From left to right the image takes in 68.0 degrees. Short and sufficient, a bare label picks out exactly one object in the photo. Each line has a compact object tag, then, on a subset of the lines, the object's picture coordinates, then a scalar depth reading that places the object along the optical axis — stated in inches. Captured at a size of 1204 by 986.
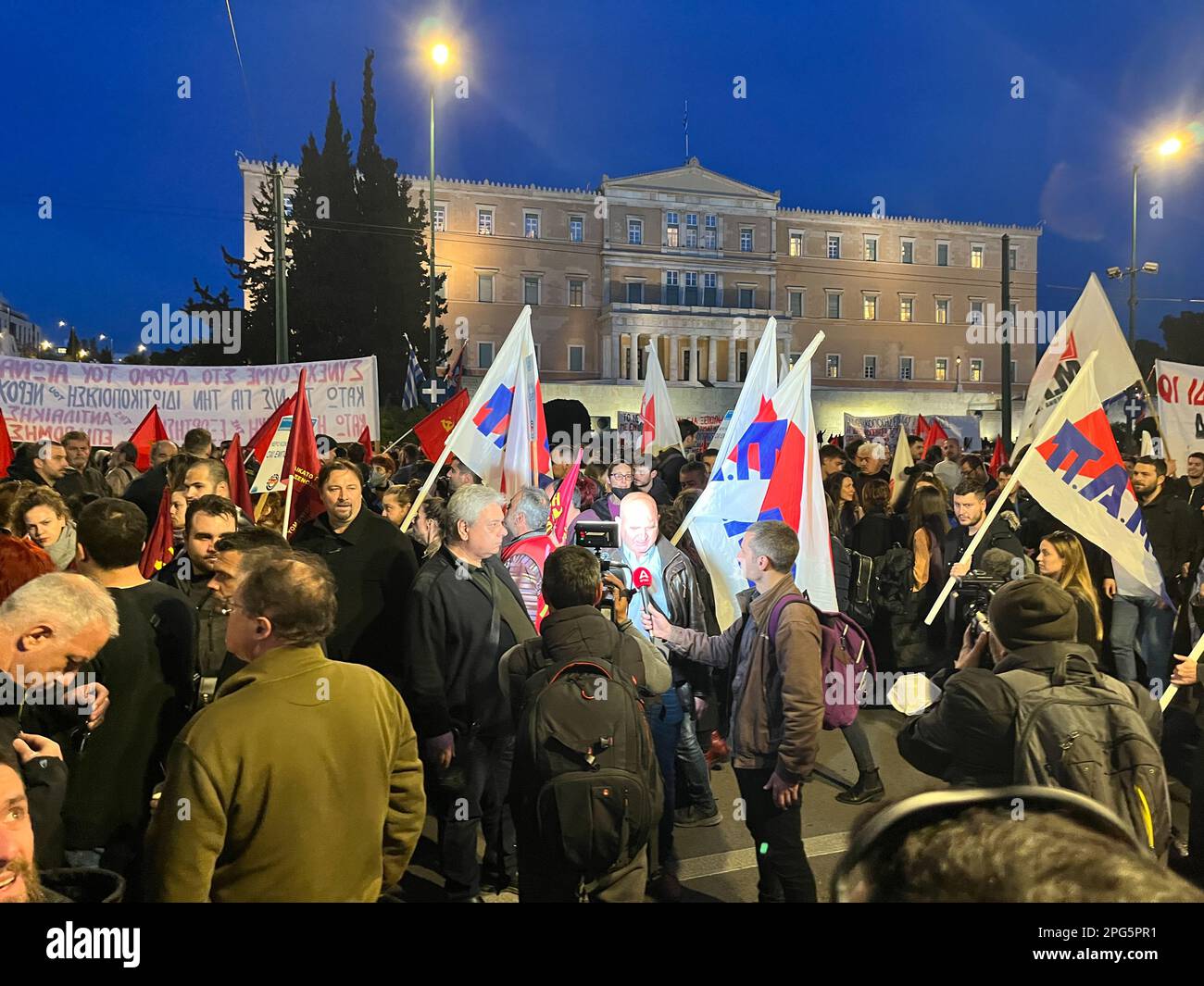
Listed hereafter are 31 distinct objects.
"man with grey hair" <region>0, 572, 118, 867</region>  81.9
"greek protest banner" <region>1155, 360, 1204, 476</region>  302.4
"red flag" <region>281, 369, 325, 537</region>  221.1
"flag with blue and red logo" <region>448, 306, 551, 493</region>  239.1
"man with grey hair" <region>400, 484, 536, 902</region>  138.9
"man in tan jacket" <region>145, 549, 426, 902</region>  75.9
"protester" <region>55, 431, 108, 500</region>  261.1
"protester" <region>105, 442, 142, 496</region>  292.0
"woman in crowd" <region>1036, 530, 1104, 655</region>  184.2
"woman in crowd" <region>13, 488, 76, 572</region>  155.5
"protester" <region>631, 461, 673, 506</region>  265.3
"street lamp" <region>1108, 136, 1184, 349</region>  714.2
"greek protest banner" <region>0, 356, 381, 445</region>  402.3
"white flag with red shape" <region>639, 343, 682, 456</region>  416.5
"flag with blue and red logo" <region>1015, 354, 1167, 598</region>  186.2
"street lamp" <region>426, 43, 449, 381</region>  601.6
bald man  156.7
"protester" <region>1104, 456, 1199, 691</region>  228.8
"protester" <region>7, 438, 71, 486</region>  274.4
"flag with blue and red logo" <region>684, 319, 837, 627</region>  181.6
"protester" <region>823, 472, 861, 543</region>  287.5
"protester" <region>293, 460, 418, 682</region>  158.4
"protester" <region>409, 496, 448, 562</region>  219.6
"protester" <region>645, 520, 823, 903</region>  125.2
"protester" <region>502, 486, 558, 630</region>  186.9
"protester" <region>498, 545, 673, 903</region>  105.6
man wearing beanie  97.6
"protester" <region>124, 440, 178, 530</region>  220.9
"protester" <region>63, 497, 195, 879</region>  102.5
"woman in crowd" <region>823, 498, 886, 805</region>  188.7
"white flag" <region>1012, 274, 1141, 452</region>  267.4
